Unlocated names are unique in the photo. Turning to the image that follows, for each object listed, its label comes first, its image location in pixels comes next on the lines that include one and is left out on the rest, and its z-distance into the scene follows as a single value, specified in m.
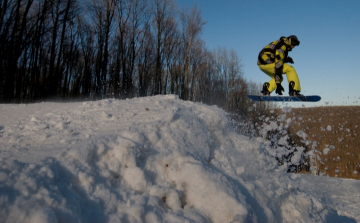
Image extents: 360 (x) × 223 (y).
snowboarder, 5.84
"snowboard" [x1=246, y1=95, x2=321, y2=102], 6.20
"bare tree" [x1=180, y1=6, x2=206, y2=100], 25.62
